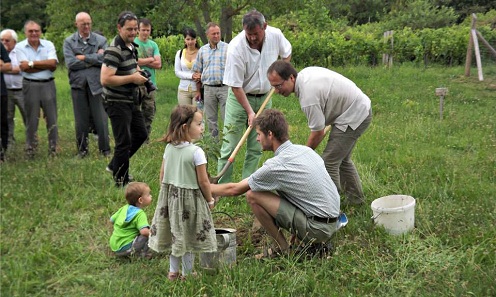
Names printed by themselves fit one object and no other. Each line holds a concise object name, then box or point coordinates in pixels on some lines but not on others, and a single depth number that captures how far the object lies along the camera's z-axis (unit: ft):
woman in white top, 26.76
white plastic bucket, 15.37
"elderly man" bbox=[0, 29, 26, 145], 25.38
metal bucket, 13.65
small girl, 12.82
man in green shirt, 25.54
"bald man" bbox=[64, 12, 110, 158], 24.29
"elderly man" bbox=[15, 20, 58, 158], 24.04
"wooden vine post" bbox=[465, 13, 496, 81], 42.10
